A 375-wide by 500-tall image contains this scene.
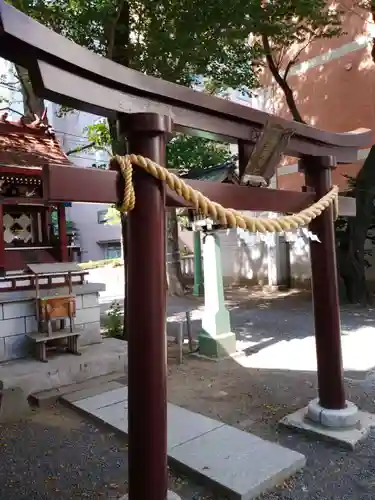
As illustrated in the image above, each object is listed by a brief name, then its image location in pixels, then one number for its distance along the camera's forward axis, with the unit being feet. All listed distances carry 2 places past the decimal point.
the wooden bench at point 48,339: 19.71
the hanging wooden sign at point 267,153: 10.96
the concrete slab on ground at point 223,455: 10.68
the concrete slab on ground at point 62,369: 17.90
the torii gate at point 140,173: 7.20
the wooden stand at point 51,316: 19.81
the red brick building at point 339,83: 42.75
